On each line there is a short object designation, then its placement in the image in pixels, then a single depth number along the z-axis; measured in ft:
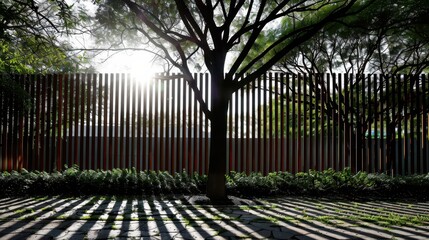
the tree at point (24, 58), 24.75
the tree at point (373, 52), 29.55
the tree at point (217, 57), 21.22
